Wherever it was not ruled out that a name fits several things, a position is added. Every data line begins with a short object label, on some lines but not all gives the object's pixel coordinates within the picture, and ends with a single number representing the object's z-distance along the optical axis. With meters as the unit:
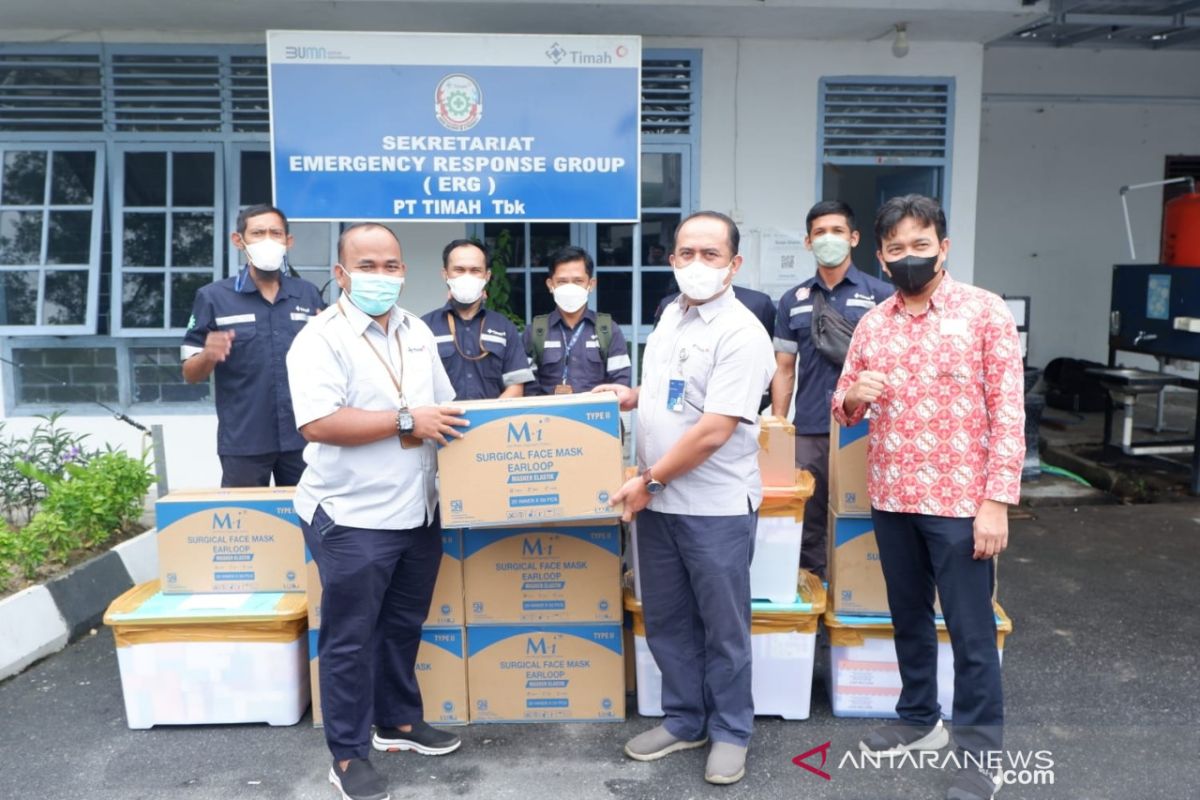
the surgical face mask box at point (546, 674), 3.02
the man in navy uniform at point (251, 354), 3.42
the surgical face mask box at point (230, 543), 3.09
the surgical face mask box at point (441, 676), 3.02
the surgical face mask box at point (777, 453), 3.05
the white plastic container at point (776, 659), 2.99
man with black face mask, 2.44
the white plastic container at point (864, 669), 3.02
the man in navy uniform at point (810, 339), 3.53
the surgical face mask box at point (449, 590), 2.97
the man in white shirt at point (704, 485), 2.57
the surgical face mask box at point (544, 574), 2.97
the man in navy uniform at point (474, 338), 3.60
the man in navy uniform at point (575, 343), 3.85
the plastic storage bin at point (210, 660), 2.95
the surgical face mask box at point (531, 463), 2.57
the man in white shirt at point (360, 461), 2.45
